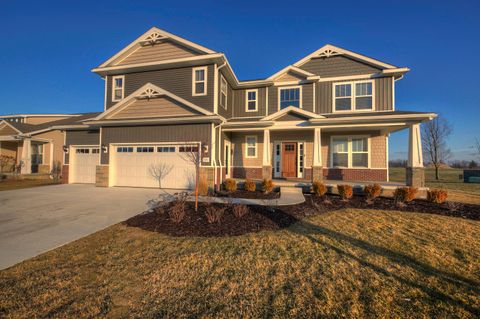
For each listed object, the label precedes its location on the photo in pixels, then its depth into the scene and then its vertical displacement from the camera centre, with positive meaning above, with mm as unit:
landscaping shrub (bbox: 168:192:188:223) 5807 -1428
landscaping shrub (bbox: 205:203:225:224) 5670 -1444
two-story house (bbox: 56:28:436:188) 10617 +2206
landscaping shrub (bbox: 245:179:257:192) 10117 -1069
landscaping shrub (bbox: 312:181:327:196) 9247 -1077
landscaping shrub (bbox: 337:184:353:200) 8695 -1127
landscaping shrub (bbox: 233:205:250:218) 6129 -1389
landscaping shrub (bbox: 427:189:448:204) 8112 -1177
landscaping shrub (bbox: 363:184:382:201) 8578 -1065
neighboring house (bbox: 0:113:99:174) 17281 +1459
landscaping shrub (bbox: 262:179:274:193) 9875 -1035
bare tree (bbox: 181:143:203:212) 10341 +695
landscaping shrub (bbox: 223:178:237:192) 10227 -1046
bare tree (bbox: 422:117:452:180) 24562 +2547
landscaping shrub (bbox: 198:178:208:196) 9875 -1167
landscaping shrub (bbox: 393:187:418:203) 8203 -1126
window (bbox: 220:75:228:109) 12120 +4211
